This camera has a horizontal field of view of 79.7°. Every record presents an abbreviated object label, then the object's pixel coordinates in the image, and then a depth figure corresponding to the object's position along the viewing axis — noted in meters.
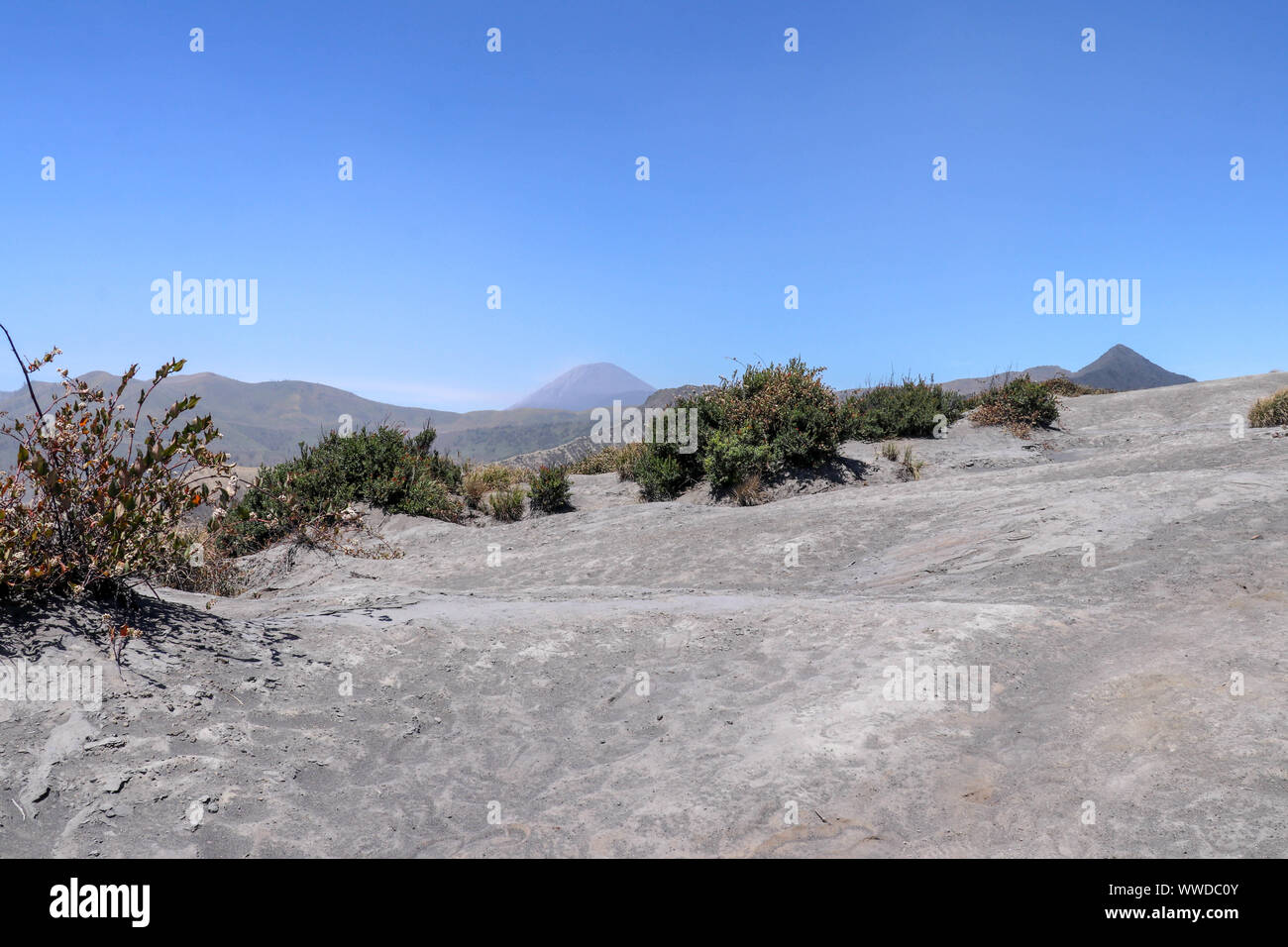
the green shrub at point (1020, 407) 20.44
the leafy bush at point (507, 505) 16.45
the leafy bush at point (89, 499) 5.20
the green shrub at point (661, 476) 15.84
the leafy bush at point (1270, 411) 17.92
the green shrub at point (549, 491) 16.41
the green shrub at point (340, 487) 14.19
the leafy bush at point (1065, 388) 26.46
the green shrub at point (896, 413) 17.48
